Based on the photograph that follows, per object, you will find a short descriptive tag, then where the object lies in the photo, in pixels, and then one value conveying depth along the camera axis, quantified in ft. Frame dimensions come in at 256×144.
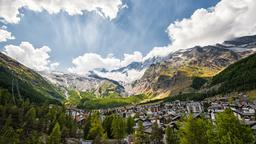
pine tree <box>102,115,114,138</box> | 196.06
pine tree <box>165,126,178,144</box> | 134.96
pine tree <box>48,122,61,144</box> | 138.57
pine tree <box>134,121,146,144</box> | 151.86
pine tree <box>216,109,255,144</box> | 82.35
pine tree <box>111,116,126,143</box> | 175.82
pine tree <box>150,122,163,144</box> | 150.98
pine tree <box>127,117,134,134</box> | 210.37
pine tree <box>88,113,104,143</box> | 174.20
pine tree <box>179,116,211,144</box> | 102.41
